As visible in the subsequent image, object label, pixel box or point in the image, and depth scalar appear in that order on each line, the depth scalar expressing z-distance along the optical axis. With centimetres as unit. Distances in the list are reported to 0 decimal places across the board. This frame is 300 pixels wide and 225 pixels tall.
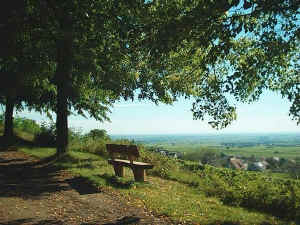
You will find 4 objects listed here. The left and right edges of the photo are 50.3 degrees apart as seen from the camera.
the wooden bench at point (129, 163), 1208
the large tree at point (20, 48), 1588
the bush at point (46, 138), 2485
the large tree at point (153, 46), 969
